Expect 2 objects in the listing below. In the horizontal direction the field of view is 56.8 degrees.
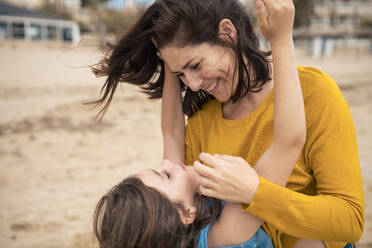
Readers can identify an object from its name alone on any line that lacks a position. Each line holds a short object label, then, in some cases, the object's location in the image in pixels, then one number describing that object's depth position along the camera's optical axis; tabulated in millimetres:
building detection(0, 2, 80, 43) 31000
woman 1332
